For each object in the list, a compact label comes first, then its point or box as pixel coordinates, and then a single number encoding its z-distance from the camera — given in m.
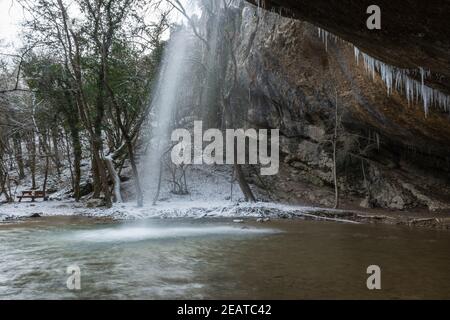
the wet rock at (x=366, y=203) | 16.63
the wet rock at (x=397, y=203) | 15.93
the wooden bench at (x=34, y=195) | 20.12
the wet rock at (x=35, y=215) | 14.91
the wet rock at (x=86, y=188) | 21.58
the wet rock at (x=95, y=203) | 17.50
